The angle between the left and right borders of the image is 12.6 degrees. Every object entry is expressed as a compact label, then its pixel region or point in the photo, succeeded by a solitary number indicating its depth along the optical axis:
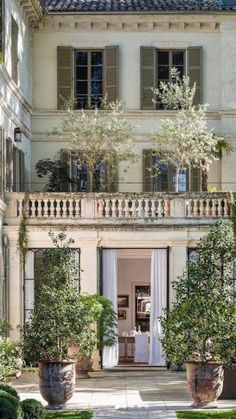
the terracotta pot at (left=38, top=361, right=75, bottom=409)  23.48
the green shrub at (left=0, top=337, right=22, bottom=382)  20.97
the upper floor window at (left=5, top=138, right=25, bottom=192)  32.45
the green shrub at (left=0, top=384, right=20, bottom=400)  18.73
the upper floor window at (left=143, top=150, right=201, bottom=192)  36.75
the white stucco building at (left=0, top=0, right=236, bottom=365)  36.69
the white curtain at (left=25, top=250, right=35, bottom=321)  32.38
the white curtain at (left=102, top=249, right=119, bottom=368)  32.34
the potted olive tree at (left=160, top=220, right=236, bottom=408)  23.20
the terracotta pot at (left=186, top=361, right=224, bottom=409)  23.12
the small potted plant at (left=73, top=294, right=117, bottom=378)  30.50
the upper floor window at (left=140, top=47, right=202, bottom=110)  36.97
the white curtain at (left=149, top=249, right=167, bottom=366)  32.56
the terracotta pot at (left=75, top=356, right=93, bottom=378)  30.42
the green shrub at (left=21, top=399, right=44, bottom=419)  18.65
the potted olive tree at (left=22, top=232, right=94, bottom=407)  23.53
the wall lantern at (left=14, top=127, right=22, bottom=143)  33.62
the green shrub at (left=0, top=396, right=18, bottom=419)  16.92
